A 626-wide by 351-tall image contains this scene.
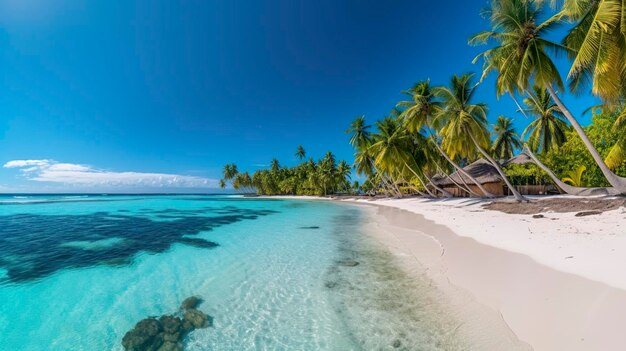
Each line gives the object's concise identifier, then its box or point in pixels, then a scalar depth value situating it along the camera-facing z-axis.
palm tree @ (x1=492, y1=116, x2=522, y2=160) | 31.03
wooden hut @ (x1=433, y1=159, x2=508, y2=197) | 24.30
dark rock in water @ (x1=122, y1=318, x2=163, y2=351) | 3.37
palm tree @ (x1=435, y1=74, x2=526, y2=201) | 17.31
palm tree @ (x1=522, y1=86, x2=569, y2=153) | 22.45
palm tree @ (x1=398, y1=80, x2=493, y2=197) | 21.62
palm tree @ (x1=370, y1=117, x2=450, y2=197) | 26.30
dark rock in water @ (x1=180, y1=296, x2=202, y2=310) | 4.52
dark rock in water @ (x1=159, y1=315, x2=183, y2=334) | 3.68
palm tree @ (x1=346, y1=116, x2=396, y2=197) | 35.81
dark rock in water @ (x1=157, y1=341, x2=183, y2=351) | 3.29
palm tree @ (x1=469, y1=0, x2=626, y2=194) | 10.70
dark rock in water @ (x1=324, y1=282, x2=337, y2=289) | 5.26
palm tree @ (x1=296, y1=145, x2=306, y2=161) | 69.12
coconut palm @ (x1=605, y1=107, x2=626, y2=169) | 13.22
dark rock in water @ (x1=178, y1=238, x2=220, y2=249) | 9.38
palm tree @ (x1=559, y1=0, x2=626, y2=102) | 7.14
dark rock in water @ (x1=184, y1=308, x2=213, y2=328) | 3.88
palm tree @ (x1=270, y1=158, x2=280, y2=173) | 70.01
